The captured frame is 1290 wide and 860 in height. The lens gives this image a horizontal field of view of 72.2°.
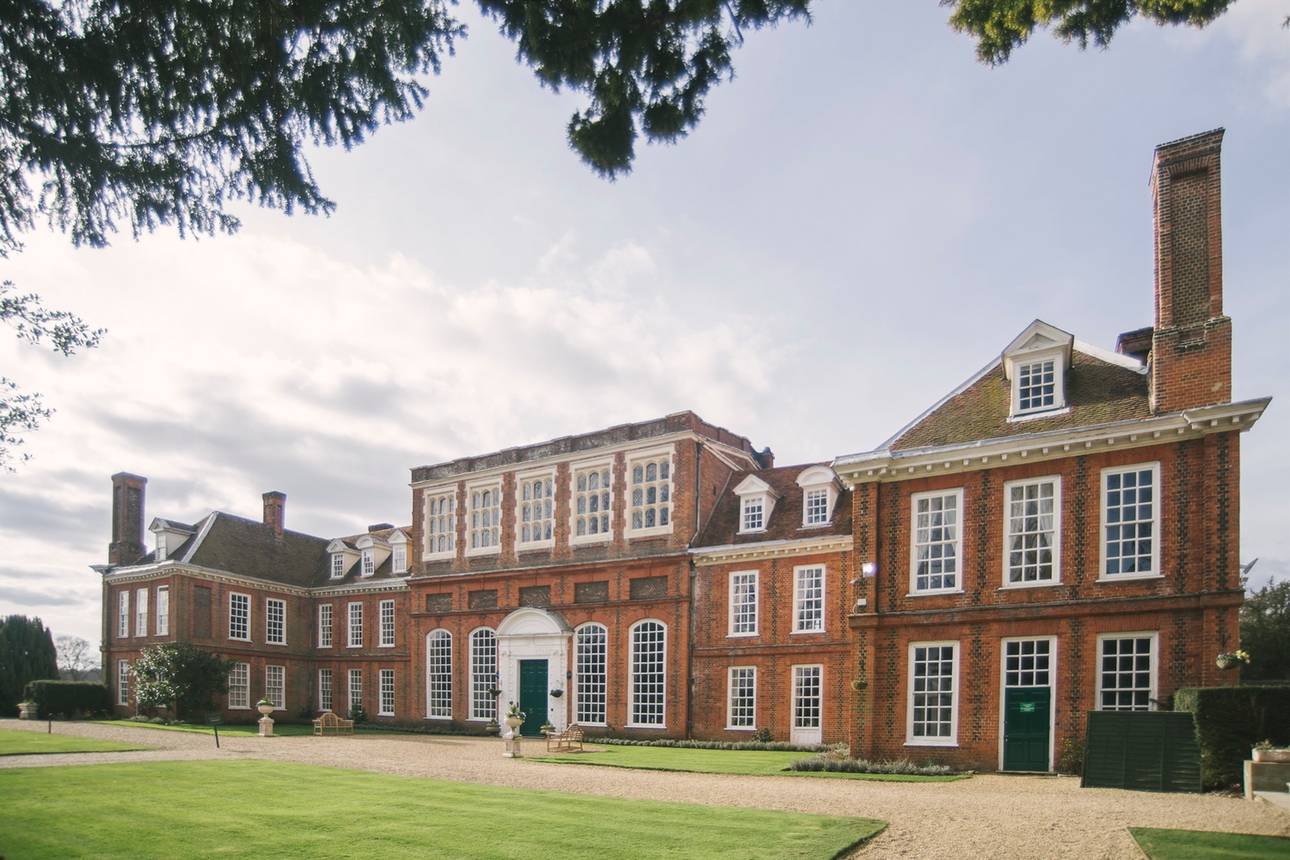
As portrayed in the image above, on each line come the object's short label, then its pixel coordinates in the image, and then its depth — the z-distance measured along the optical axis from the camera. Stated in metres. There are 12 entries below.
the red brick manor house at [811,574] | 17.66
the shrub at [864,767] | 18.52
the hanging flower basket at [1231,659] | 15.90
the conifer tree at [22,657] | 42.72
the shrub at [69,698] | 38.47
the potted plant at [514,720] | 23.38
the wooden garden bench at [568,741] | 24.11
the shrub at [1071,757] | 17.42
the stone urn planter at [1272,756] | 13.26
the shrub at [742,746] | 24.89
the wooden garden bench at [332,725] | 33.19
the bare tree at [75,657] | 90.19
